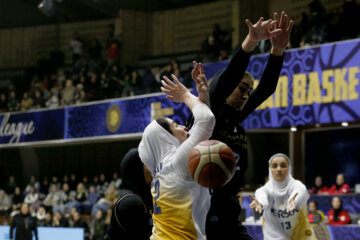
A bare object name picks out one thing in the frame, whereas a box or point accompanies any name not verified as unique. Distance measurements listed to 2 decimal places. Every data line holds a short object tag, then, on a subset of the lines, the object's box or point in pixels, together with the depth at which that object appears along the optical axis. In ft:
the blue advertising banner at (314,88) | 51.42
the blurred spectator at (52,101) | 84.43
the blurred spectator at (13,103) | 91.30
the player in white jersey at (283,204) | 25.32
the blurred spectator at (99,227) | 61.21
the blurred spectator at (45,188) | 85.67
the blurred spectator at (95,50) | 93.28
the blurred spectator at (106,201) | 68.54
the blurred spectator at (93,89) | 80.79
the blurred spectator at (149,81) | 72.28
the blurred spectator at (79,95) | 81.32
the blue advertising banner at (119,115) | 65.92
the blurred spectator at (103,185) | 76.59
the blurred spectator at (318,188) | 55.95
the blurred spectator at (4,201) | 81.29
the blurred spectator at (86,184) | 83.05
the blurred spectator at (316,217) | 41.59
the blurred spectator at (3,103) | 93.54
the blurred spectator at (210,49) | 67.66
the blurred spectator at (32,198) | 80.75
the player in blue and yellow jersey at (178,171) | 14.12
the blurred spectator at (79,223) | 60.00
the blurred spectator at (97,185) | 77.56
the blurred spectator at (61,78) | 91.29
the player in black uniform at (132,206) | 18.25
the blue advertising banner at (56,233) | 47.85
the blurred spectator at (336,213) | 48.73
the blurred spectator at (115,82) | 79.71
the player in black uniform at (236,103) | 15.48
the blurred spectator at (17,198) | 84.17
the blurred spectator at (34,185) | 85.62
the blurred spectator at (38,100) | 87.50
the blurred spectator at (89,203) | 73.48
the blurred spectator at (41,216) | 69.40
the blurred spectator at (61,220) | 67.05
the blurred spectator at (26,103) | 88.94
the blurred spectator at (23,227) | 49.57
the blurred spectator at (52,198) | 79.11
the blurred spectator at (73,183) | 84.99
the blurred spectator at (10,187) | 89.11
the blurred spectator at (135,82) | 76.52
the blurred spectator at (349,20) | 56.65
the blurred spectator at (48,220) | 68.93
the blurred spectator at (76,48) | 97.25
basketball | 13.47
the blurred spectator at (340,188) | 53.47
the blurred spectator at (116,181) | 74.67
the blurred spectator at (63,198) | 75.72
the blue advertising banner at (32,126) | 82.28
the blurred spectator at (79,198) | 74.49
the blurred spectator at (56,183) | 84.83
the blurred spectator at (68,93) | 83.25
